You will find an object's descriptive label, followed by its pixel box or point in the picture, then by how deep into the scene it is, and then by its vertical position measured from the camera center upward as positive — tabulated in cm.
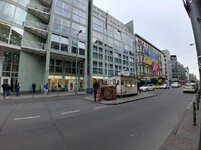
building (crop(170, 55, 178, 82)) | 12812 +1286
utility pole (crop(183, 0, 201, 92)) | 188 +89
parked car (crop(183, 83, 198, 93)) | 2707 -60
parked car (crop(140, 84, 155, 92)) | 3871 -97
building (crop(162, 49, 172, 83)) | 10469 +1395
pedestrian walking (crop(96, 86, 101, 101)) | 1580 -124
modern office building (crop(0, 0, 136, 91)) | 2523 +823
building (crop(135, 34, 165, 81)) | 6053 +1162
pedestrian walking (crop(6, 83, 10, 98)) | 1921 -82
